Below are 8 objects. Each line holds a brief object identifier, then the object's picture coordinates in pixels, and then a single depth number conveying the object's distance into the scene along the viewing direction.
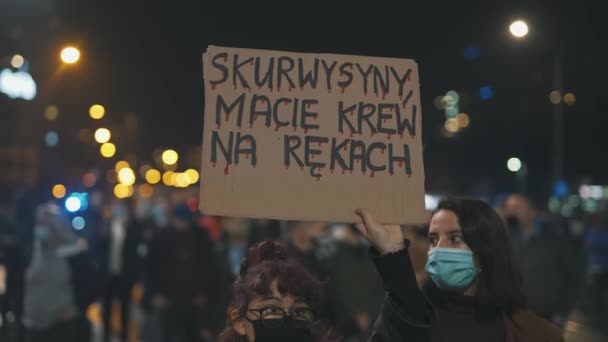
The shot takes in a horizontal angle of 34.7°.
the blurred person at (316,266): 7.93
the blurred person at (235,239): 13.17
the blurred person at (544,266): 9.05
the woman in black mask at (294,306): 3.03
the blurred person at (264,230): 10.60
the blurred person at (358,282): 9.56
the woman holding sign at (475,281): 3.94
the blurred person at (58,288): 8.23
